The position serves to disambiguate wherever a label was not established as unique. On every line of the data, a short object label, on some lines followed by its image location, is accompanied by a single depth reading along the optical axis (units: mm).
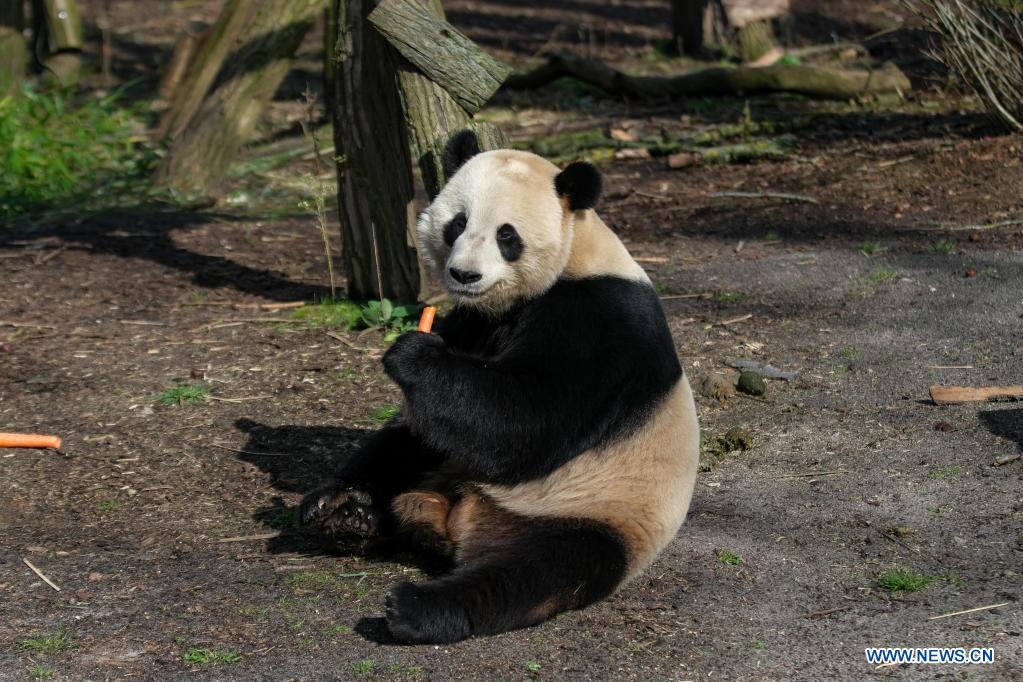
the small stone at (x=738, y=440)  10250
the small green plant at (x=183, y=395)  11211
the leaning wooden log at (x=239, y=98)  16844
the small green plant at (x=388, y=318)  12891
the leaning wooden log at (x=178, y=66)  23141
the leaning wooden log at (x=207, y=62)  19719
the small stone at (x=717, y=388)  11195
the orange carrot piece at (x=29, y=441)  10211
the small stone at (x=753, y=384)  11141
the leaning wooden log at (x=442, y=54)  10781
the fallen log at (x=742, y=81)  22141
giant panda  7645
